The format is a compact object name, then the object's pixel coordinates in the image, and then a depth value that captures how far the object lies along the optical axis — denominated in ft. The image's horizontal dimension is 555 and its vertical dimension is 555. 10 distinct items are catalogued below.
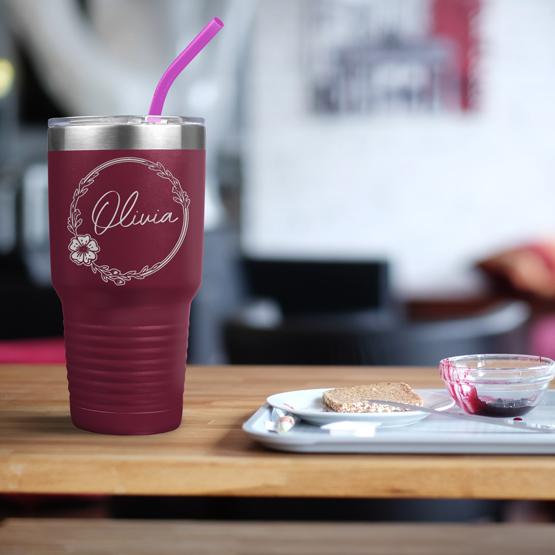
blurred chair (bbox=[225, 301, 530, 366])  8.84
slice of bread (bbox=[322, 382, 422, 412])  3.39
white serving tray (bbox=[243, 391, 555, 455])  3.18
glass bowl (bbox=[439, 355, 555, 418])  3.47
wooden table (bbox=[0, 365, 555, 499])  3.08
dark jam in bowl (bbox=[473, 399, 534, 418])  3.47
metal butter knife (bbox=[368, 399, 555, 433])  3.26
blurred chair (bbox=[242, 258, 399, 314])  19.86
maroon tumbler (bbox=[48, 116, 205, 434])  3.32
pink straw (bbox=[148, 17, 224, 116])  3.38
